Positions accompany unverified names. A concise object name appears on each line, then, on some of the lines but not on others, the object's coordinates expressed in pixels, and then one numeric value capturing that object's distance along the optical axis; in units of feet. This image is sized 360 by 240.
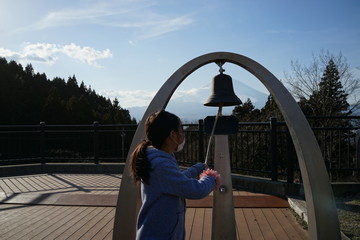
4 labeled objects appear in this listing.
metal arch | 8.11
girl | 6.03
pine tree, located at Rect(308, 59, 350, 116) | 45.47
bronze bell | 10.18
